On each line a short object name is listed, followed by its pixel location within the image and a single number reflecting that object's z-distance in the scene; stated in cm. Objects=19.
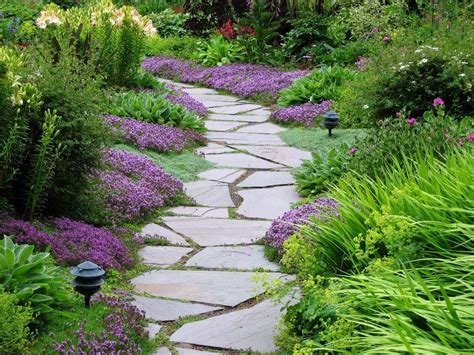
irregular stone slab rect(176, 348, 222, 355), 396
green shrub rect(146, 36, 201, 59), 1495
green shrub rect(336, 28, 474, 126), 850
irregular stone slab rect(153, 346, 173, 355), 395
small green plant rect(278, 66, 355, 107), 1050
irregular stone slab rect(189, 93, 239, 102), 1165
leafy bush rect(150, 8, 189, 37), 1675
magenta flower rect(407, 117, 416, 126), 601
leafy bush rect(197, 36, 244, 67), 1377
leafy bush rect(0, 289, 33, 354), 347
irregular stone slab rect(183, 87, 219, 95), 1217
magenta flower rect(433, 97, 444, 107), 640
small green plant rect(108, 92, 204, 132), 899
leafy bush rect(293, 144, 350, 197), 671
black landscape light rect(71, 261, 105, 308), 403
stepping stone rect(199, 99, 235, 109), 1118
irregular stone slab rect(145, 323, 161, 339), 416
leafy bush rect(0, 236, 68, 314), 388
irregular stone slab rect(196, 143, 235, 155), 850
